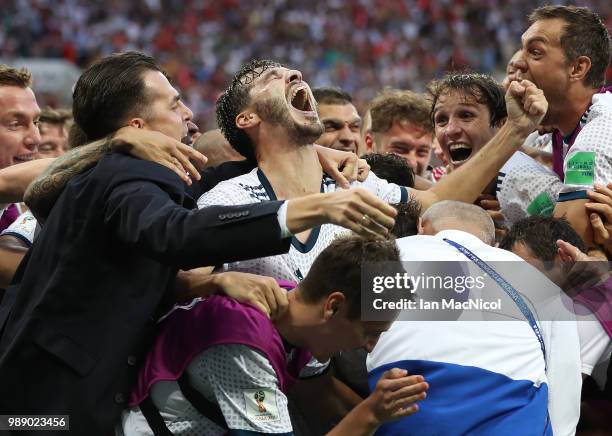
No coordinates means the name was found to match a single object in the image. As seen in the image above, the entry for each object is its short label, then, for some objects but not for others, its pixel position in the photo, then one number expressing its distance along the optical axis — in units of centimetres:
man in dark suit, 661
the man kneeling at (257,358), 653
